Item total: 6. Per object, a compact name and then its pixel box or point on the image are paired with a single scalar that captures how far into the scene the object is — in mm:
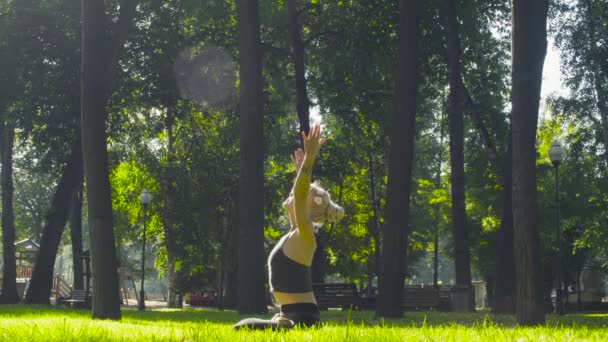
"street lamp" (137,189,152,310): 30734
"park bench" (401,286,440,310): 24891
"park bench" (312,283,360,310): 23656
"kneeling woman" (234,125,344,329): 6250
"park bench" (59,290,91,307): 28108
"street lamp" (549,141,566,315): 24078
